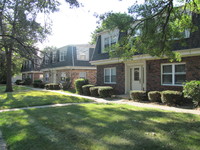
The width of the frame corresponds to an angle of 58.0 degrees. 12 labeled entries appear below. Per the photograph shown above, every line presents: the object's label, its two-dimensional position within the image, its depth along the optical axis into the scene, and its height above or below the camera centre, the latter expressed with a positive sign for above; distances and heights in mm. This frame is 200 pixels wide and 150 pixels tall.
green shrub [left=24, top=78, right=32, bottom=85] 36125 -976
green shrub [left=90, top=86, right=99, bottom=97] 15016 -1238
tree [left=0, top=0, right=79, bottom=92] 8595 +3247
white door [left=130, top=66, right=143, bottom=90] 14344 -107
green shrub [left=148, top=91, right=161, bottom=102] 11234 -1200
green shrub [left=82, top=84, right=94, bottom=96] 16234 -1140
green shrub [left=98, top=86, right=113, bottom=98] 14195 -1151
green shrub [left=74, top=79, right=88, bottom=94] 17484 -741
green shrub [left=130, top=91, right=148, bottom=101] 12086 -1246
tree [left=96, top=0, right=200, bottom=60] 7242 +2214
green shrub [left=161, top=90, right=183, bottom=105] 10016 -1133
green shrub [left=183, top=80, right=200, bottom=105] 8425 -629
